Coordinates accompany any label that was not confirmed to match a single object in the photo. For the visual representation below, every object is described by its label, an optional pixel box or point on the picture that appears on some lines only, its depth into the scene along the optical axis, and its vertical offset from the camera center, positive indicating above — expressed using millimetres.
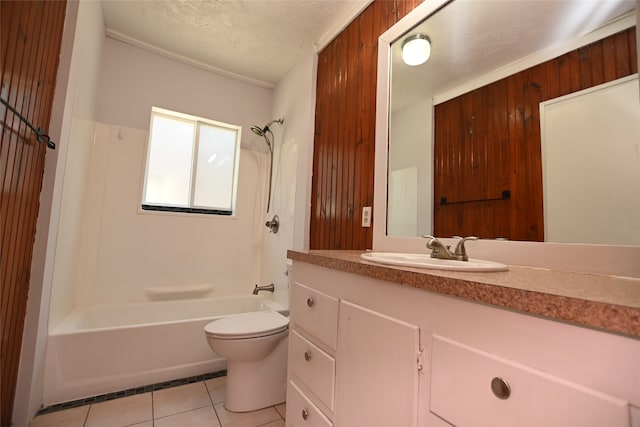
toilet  1573 -755
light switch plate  1649 +122
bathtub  1638 -799
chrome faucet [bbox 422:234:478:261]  1014 -41
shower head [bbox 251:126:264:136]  2781 +1009
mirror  862 +452
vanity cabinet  422 -247
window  2580 +631
